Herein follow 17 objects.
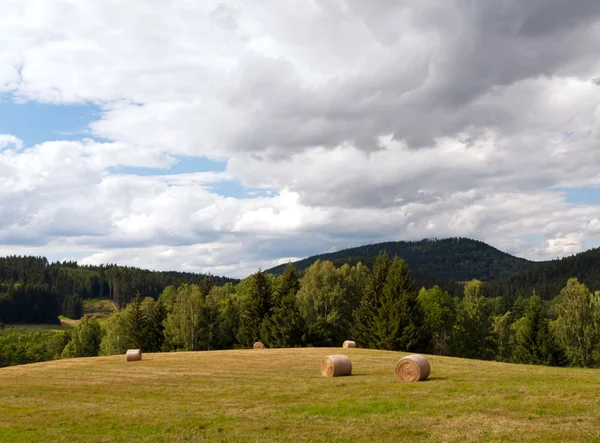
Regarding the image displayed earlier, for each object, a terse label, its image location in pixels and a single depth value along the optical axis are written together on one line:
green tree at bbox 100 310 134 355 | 87.89
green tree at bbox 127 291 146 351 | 83.00
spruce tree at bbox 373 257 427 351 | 62.03
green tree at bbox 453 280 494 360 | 81.75
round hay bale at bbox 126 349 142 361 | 47.44
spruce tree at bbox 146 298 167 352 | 84.00
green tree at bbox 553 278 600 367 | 68.88
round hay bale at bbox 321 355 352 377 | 31.91
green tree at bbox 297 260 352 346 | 71.12
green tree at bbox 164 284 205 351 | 77.38
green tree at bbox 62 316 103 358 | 109.69
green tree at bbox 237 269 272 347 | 75.50
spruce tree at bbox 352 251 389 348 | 66.44
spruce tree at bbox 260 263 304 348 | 68.88
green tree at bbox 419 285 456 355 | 79.56
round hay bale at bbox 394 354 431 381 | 27.74
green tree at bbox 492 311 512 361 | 90.25
